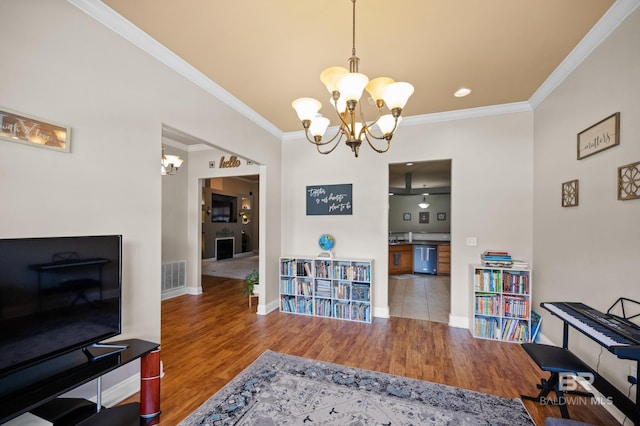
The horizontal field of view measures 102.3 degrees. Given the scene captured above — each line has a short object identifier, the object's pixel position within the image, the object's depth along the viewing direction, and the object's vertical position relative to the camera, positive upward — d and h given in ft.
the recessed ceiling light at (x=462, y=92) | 9.71 +4.63
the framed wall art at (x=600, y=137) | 6.29 +2.03
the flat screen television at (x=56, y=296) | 4.23 -1.60
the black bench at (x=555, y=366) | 5.69 -3.44
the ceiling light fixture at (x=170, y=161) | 13.70 +2.67
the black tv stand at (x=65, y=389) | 3.94 -2.96
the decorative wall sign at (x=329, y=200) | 13.58 +0.65
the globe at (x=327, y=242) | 13.51 -1.58
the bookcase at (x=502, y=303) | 10.02 -3.61
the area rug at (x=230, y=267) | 22.58 -5.54
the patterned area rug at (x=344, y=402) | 6.04 -4.90
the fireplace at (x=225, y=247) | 29.73 -4.32
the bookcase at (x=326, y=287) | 12.41 -3.80
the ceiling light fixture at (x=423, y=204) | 31.81 +1.02
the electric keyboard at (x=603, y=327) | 4.48 -2.39
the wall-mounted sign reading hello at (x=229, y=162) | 16.10 +3.09
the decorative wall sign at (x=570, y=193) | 7.83 +0.62
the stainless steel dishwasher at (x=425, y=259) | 23.24 -4.22
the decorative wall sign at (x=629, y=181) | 5.66 +0.72
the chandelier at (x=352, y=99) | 5.24 +2.53
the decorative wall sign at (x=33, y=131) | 4.73 +1.56
